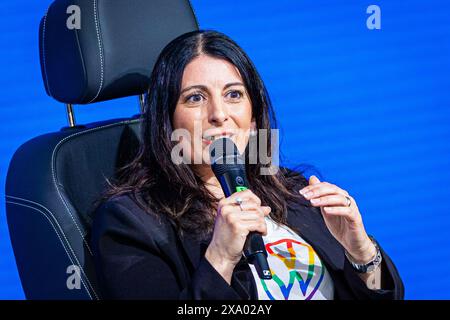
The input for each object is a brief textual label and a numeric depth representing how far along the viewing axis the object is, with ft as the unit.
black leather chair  11.53
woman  11.35
